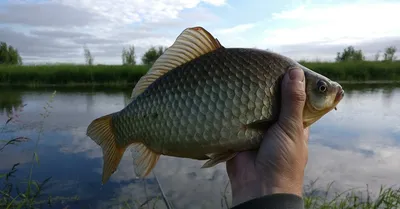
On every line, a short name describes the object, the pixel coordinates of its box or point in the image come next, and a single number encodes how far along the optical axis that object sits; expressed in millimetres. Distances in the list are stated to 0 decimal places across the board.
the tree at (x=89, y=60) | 29266
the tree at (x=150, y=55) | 36094
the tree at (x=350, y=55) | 38150
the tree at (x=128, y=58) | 31516
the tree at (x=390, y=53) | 35812
